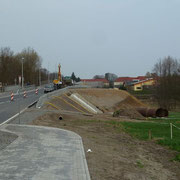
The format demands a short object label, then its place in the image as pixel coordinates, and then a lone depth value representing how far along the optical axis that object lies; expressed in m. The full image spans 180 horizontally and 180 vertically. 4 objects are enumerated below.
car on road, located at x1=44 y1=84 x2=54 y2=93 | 56.24
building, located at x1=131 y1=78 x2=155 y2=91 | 110.31
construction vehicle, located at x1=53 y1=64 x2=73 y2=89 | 59.06
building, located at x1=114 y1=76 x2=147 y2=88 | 155.12
